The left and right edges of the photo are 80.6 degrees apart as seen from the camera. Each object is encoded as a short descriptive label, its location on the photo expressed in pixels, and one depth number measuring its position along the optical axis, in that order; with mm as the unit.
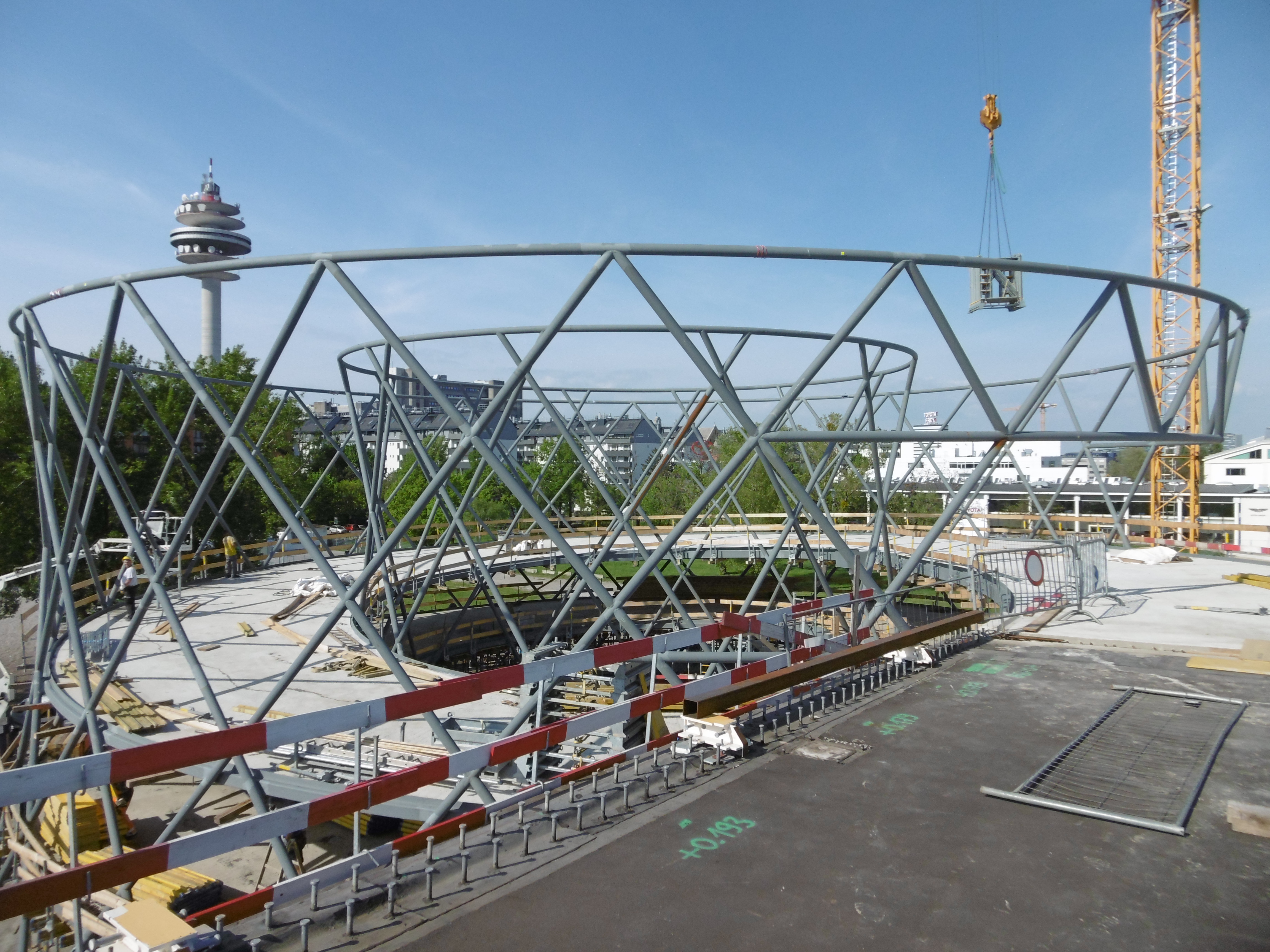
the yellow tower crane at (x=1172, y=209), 44062
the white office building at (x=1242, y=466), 76625
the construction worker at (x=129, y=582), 17888
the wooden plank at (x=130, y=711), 11500
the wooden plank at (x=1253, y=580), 19469
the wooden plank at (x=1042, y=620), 14258
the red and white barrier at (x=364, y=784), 3738
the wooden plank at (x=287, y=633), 17375
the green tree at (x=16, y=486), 35375
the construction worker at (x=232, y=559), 26750
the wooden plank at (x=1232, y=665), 10570
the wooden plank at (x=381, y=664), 13531
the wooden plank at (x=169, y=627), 18469
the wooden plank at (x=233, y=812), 11586
